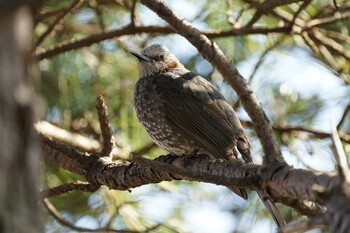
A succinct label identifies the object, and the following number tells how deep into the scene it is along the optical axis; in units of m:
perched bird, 9.16
